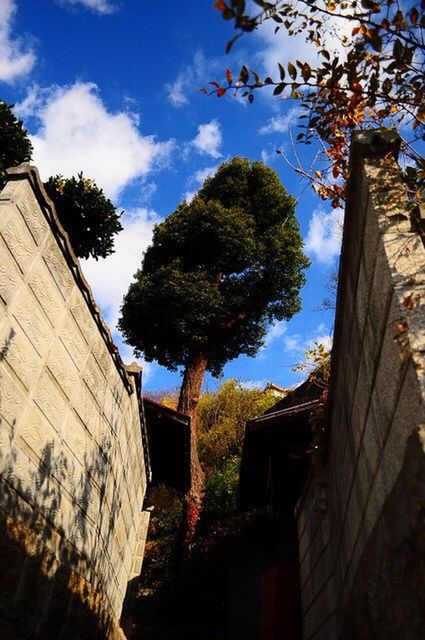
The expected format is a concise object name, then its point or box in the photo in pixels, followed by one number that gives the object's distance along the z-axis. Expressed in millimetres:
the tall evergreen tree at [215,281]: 15266
